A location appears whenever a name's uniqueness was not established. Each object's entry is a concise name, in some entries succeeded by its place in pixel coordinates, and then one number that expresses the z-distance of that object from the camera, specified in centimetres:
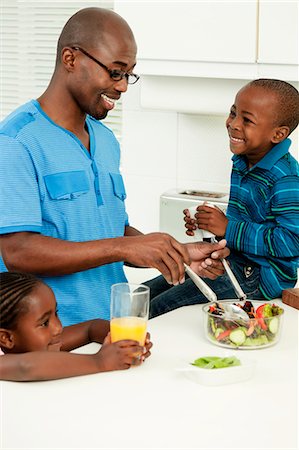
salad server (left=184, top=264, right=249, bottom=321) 257
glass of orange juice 244
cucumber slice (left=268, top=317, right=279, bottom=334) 254
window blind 451
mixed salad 253
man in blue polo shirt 264
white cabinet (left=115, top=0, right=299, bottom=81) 348
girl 233
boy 289
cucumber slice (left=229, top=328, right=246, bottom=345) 253
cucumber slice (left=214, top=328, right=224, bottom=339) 255
